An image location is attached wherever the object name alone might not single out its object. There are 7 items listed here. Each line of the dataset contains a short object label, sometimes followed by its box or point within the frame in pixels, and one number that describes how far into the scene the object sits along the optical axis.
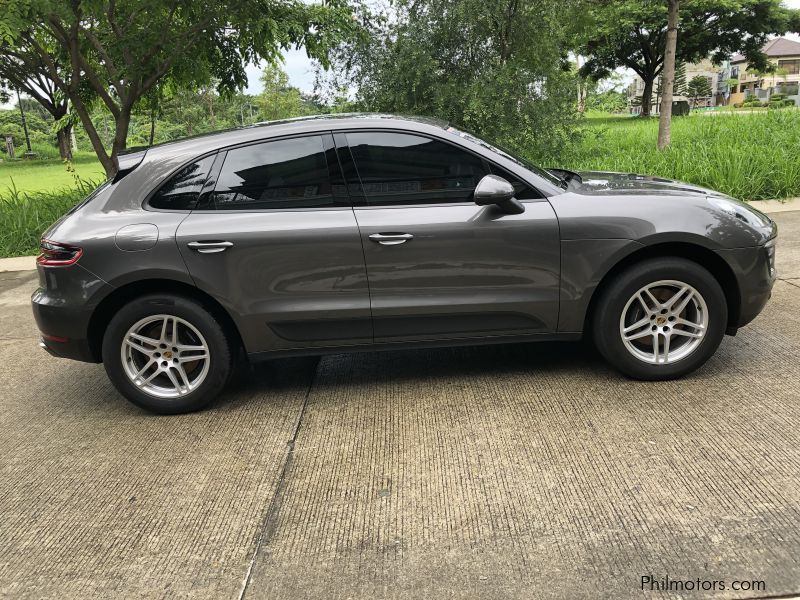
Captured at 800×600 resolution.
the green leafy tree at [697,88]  90.98
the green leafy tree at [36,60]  10.05
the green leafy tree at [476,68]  10.70
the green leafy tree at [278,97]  42.16
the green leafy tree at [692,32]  37.84
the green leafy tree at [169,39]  8.73
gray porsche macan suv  3.72
